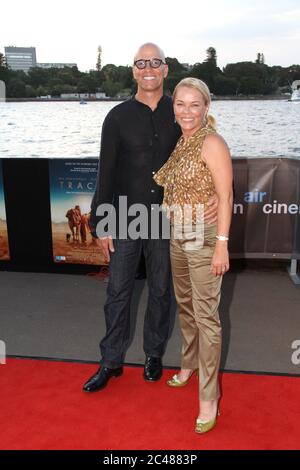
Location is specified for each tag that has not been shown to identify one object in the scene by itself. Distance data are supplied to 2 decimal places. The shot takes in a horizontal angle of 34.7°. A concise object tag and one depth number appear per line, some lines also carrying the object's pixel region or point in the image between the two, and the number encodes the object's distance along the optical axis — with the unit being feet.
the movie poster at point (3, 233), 17.98
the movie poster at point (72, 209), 17.37
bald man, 9.28
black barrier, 17.61
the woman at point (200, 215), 8.13
